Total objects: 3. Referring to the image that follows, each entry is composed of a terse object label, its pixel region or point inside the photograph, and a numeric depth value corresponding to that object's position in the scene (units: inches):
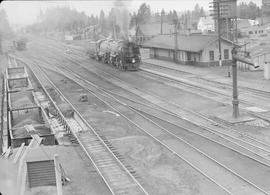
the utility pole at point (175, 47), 2058.3
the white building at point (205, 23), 4542.3
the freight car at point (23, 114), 839.1
